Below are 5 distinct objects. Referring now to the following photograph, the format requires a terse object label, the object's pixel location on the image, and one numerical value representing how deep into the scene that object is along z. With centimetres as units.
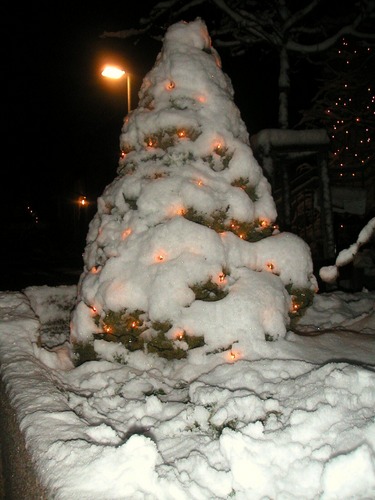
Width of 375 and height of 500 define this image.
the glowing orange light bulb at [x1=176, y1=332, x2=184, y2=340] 325
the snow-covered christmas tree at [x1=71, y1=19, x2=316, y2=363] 328
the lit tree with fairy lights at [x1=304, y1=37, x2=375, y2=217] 1256
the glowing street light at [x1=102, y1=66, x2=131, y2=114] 771
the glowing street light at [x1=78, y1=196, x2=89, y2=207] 3064
